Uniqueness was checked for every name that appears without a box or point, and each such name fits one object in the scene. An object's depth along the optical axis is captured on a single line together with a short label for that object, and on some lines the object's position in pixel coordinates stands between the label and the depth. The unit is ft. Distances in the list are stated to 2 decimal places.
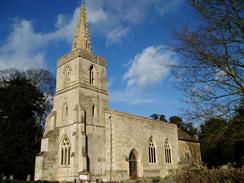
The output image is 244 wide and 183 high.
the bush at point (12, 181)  50.97
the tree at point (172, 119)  212.91
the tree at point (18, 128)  76.54
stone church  68.95
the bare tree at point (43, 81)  105.29
